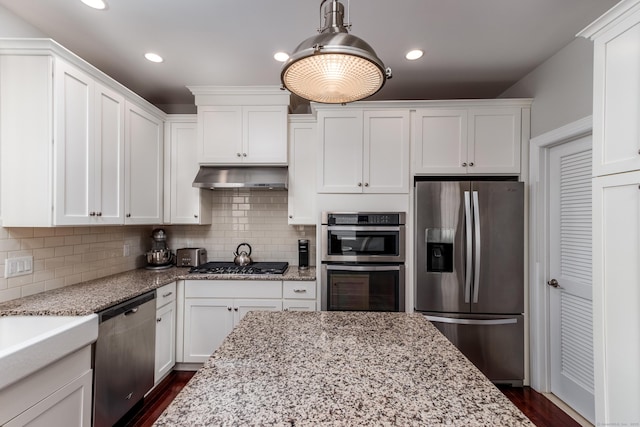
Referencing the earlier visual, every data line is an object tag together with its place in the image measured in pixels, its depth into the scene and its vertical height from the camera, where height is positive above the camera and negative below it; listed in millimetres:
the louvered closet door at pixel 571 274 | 2127 -444
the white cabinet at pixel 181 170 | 3018 +471
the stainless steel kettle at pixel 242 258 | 3105 -452
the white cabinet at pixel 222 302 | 2693 -790
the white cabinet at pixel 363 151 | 2639 +596
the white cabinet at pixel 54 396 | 1242 -859
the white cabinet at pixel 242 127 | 2883 +880
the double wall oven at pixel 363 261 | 2566 -392
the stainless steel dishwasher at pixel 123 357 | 1772 -964
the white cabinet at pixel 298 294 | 2686 -714
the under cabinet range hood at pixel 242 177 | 2814 +382
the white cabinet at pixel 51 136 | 1757 +500
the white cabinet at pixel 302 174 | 2945 +428
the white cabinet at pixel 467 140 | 2588 +686
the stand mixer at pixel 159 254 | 3029 -397
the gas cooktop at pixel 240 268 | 2779 -519
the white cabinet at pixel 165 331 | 2424 -1000
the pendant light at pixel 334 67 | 906 +501
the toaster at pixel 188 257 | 3082 -434
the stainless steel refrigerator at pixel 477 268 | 2467 -434
